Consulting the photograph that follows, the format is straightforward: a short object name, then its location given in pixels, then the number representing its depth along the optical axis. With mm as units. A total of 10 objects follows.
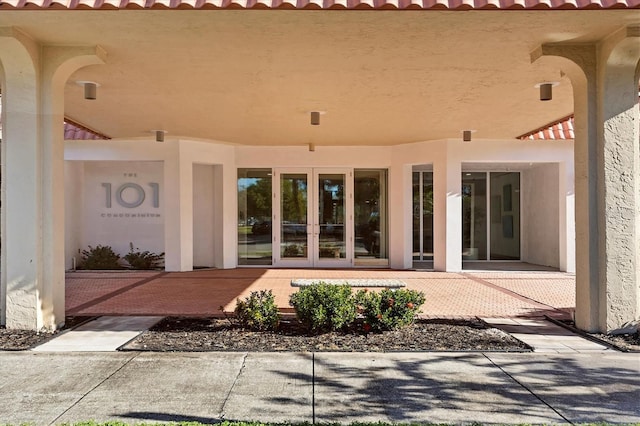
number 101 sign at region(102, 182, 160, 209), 14086
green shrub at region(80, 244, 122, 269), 13601
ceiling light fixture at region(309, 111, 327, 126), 9652
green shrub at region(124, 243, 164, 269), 13695
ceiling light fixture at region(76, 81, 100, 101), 7516
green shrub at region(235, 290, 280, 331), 6328
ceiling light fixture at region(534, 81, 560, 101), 7709
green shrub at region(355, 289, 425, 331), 6211
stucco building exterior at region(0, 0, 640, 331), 5500
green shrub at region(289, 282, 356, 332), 6109
